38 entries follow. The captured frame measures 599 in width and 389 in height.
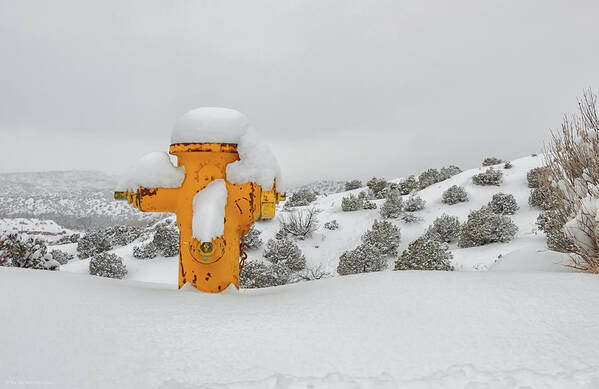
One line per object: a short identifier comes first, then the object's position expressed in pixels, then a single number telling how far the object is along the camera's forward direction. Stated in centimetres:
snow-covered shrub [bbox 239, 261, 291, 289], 1162
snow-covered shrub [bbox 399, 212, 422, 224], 1689
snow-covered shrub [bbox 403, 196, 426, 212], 1797
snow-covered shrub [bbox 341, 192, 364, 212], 1892
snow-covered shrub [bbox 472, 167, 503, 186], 1924
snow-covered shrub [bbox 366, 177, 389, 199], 2313
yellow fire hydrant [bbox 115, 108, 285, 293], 317
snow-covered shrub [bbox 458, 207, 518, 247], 1343
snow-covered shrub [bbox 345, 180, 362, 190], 2762
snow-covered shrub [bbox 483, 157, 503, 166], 2414
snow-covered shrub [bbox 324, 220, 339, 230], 1709
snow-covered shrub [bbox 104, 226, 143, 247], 1912
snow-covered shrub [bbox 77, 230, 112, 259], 1789
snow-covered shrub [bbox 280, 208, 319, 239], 1634
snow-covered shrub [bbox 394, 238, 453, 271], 1034
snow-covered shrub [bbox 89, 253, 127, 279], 1288
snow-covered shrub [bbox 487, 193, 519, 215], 1633
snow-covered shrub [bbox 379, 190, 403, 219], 1762
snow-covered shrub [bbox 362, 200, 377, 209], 1862
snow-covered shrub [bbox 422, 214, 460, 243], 1510
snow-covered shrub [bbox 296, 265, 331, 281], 1277
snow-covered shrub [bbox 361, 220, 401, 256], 1473
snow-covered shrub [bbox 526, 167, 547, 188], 1786
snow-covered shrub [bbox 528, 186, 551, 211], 1594
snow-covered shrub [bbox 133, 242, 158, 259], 1505
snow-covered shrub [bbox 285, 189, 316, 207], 2159
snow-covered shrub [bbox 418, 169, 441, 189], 2322
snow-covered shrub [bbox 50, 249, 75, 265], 1622
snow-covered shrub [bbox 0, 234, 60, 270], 800
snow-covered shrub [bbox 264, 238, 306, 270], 1399
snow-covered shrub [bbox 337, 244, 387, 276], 1226
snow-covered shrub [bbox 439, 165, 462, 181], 2347
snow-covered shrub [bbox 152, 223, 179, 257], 1511
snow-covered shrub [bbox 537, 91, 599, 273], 409
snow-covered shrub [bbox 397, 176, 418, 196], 2245
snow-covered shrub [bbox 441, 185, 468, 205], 1811
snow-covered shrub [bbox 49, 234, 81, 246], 2152
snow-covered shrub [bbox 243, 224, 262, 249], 1522
